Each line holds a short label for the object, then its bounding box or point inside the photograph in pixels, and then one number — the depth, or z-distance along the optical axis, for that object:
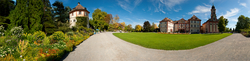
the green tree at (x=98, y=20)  36.49
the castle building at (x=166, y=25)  42.55
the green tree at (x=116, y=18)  53.90
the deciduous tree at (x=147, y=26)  45.92
